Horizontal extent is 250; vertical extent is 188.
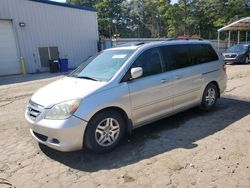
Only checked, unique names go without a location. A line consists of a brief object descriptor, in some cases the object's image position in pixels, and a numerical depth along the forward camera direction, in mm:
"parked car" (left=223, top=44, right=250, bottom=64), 13520
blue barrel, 14105
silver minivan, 2927
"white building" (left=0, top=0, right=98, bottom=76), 13155
